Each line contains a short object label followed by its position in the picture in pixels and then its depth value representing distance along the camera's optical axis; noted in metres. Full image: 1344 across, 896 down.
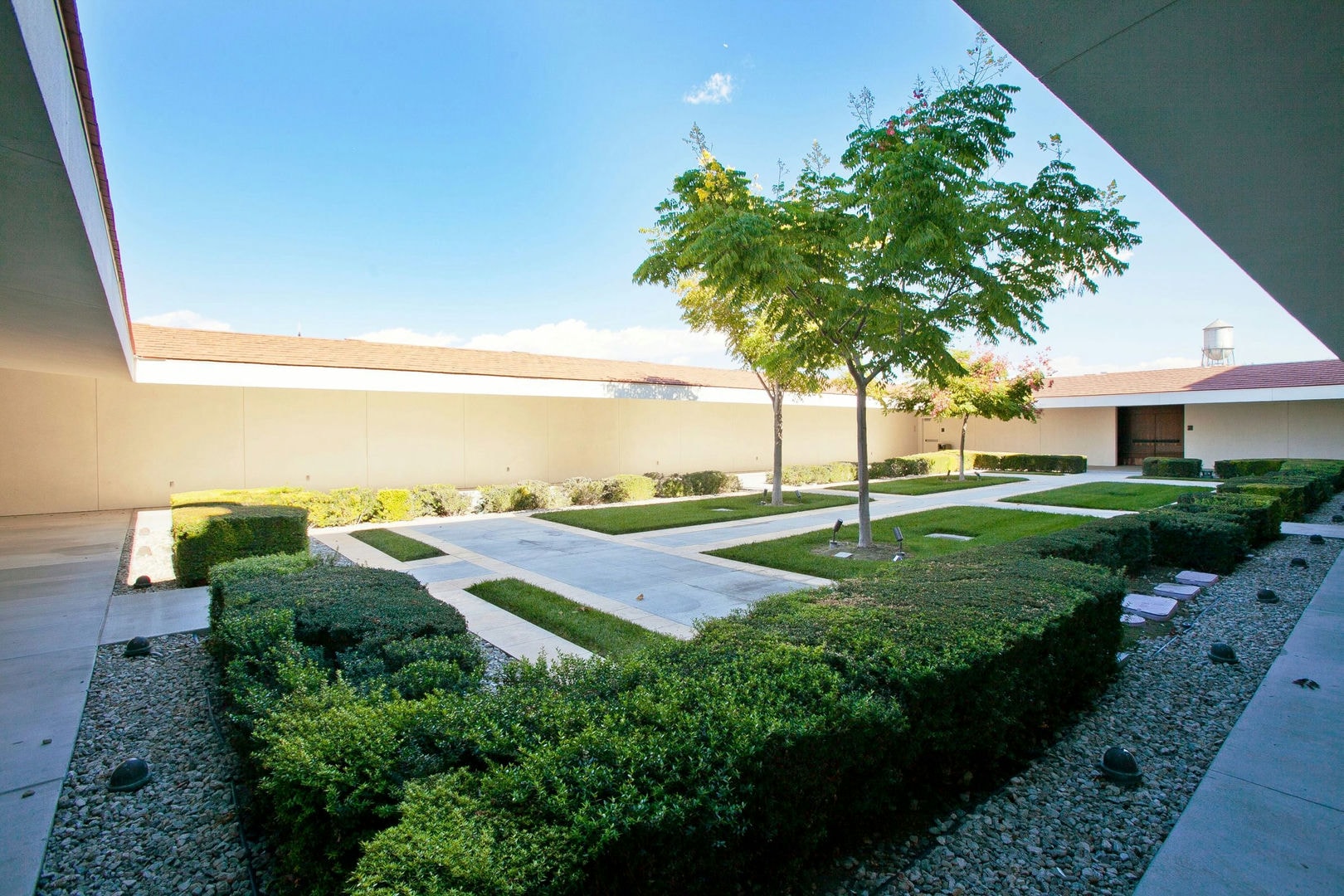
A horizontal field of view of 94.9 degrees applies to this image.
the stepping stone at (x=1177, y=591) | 6.96
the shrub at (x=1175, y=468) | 21.83
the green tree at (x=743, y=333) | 13.60
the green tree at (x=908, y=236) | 7.09
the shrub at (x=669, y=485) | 18.59
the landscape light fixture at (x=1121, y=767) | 3.21
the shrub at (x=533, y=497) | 16.09
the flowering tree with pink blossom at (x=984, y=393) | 20.53
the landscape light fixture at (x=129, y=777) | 3.29
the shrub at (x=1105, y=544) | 6.42
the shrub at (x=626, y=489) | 17.53
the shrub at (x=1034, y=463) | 24.98
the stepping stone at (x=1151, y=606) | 6.25
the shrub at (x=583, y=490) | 16.89
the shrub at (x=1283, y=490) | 11.51
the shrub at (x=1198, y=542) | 8.20
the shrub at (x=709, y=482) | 19.03
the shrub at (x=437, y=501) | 14.88
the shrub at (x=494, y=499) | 15.72
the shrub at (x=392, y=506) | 14.17
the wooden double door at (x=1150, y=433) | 26.84
